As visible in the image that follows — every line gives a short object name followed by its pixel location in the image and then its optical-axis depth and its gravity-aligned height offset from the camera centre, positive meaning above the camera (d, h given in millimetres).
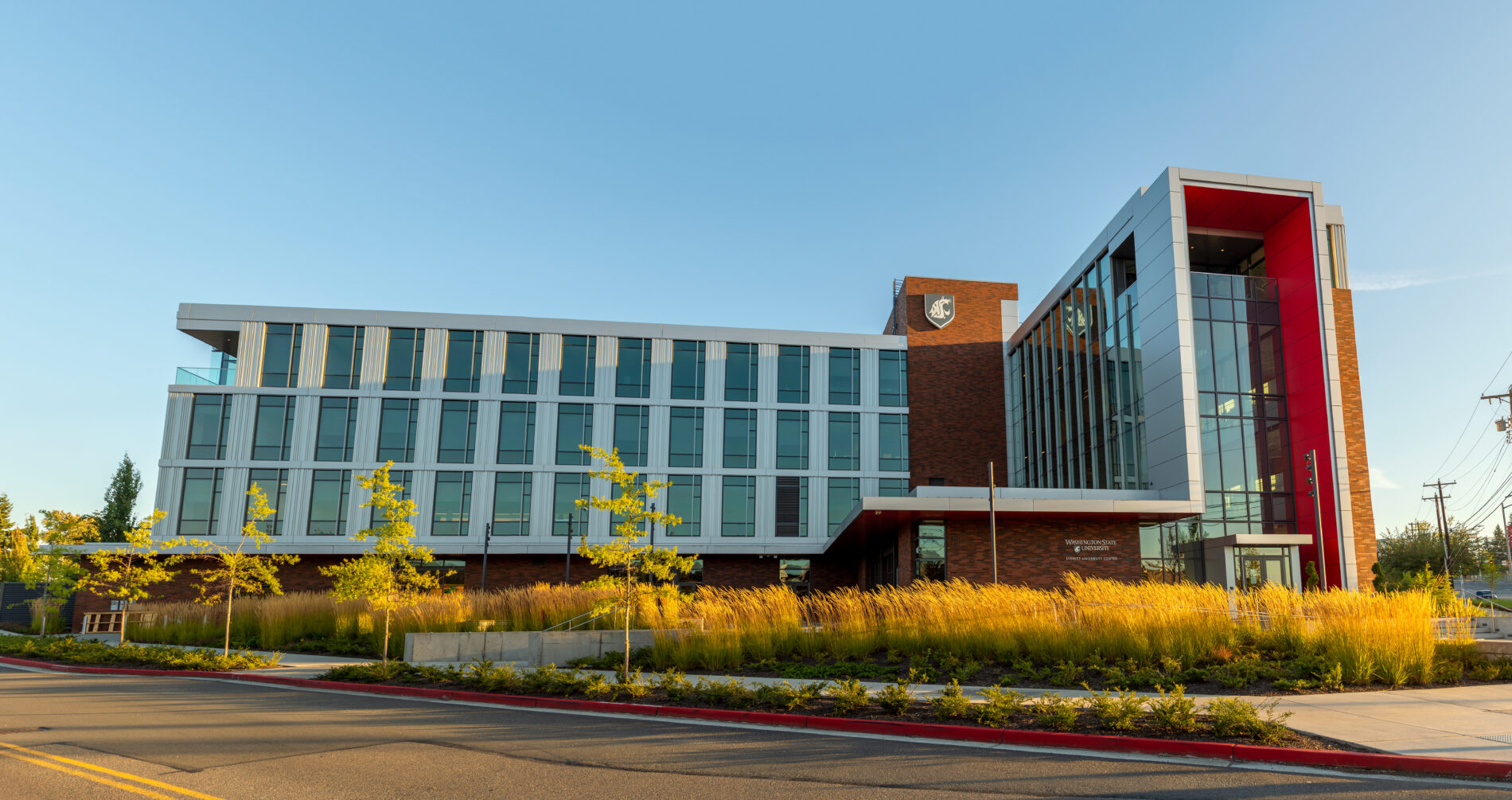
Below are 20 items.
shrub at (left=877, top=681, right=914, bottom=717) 10812 -1506
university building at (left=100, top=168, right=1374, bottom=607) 30391 +6745
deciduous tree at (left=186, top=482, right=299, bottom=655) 21969 -87
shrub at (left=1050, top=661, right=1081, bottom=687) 13125 -1444
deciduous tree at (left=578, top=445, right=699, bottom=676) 14750 +264
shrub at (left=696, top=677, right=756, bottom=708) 12008 -1648
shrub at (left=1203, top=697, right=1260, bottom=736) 8953 -1381
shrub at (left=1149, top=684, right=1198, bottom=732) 9273 -1393
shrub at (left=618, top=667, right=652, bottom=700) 13070 -1706
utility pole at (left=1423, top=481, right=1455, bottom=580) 53378 +5366
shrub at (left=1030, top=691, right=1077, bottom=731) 9641 -1485
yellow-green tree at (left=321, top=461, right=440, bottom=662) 19234 +150
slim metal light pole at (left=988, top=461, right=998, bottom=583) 25047 +1840
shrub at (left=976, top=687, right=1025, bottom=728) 9914 -1465
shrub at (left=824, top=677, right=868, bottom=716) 11102 -1533
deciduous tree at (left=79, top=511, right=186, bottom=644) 25234 -238
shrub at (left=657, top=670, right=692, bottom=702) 12742 -1654
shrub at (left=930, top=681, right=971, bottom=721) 10359 -1511
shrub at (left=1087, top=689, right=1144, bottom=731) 9445 -1413
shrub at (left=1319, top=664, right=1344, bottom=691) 12203 -1320
